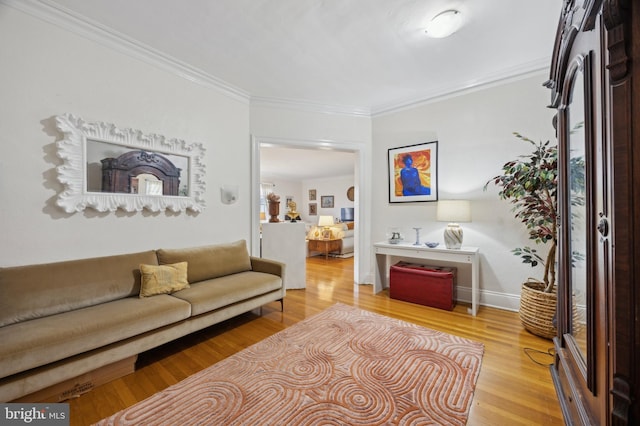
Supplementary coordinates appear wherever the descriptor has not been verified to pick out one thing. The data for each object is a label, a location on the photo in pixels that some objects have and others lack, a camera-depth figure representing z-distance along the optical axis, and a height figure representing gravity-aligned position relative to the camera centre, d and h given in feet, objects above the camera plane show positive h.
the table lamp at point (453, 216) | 9.99 -0.05
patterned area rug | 4.89 -3.78
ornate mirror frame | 6.97 +1.52
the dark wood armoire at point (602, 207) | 2.27 +0.08
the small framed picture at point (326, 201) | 32.45 +1.75
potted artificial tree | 7.57 -0.08
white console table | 9.52 -1.66
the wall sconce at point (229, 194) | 10.96 +0.92
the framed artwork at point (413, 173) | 11.66 +1.97
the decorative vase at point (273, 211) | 13.41 +0.21
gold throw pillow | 7.43 -1.92
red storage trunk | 10.04 -2.86
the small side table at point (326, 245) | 20.72 -2.50
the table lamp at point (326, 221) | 27.53 -0.65
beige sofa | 4.88 -2.30
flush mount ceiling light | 6.90 +5.30
